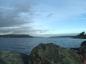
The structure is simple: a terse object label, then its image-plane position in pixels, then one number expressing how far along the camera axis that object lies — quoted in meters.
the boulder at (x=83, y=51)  5.04
